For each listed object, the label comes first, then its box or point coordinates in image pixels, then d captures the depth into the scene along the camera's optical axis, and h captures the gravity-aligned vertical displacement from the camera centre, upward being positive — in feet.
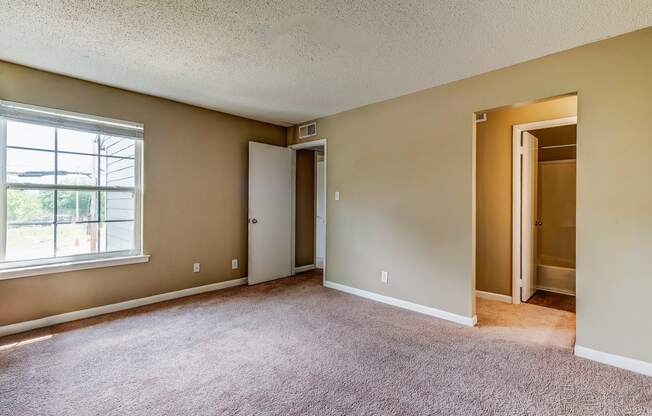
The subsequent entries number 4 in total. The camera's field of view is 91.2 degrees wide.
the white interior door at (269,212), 14.73 -0.13
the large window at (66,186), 9.25 +0.71
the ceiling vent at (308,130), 15.03 +3.82
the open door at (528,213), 12.19 -0.10
